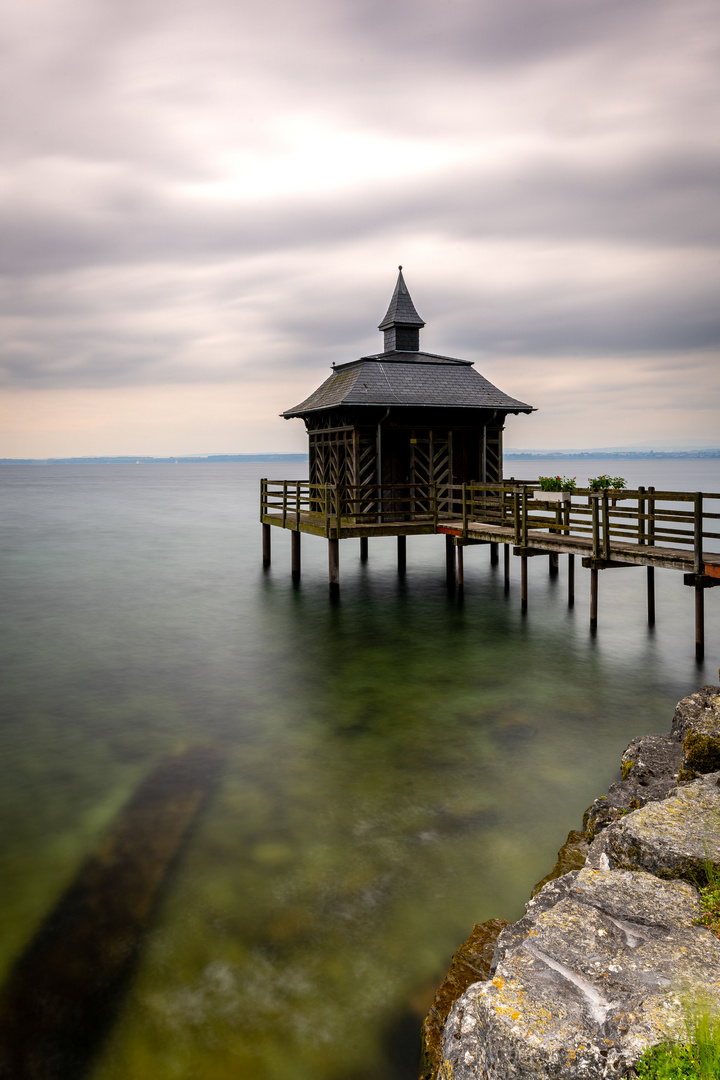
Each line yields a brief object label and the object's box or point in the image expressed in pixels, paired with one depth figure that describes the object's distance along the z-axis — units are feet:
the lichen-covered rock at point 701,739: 23.45
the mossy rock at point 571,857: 22.75
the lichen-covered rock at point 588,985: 11.81
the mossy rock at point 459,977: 16.33
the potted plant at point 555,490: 58.39
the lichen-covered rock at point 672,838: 17.43
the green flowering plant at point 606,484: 53.98
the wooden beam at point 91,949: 17.83
